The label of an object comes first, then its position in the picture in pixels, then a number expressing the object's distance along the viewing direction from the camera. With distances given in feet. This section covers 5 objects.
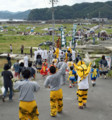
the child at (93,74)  31.52
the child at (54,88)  19.71
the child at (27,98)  16.58
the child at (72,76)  31.01
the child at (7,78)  23.80
